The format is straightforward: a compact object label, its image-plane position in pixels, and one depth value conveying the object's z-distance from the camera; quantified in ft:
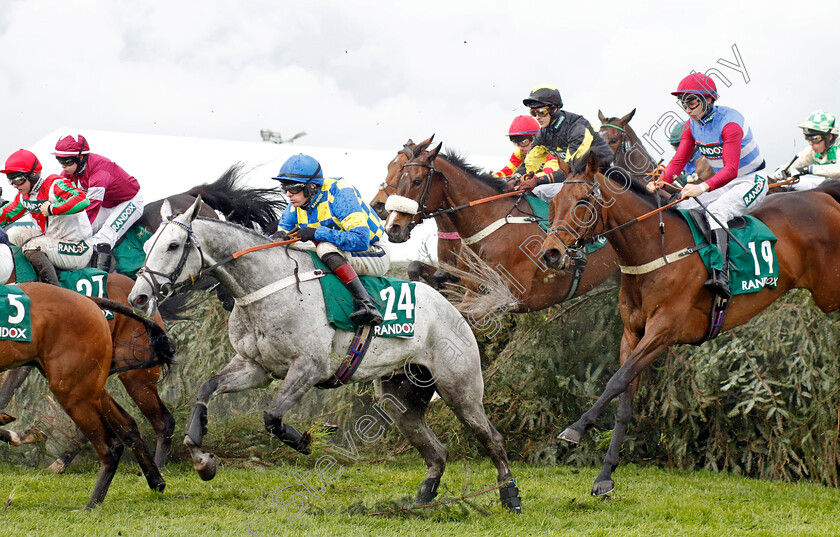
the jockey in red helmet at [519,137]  60.44
